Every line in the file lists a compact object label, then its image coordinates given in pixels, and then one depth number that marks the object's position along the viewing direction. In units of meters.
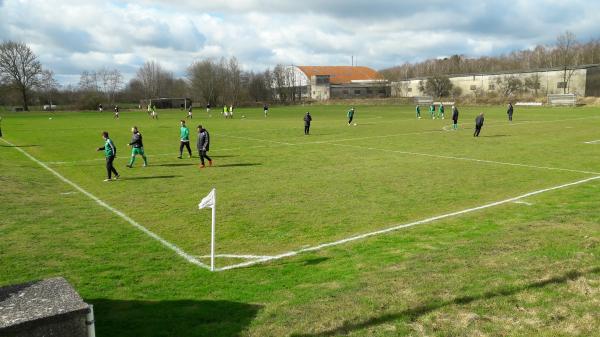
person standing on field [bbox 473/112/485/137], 31.77
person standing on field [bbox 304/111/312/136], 36.13
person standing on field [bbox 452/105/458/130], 37.72
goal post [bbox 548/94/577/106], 74.88
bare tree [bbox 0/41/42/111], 92.38
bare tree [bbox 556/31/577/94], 105.75
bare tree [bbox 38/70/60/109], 97.00
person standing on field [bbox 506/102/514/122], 46.69
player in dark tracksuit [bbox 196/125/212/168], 20.88
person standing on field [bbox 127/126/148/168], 21.06
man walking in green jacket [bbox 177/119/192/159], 23.44
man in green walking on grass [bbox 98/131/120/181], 17.80
